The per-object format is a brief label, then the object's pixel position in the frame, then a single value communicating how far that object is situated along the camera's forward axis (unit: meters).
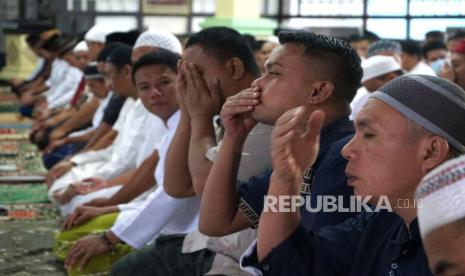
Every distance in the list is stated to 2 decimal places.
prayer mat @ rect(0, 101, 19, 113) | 18.59
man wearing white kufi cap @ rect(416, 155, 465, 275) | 2.01
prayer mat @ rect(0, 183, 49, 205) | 9.45
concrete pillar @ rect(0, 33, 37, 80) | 22.73
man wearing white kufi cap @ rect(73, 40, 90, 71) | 14.79
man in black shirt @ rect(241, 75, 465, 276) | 2.94
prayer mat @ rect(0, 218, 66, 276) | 6.61
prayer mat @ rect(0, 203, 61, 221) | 8.57
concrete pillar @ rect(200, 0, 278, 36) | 15.93
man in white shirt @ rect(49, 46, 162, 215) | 7.64
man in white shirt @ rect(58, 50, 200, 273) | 5.37
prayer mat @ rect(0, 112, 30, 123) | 16.24
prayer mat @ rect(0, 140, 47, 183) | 10.85
